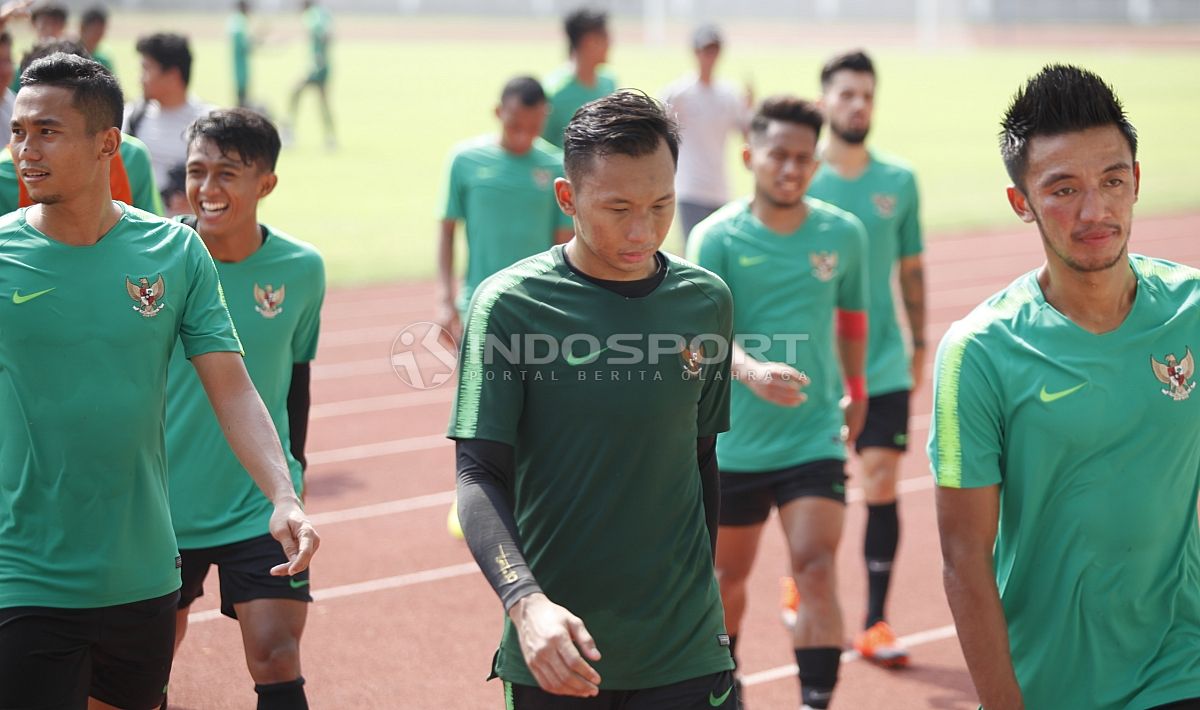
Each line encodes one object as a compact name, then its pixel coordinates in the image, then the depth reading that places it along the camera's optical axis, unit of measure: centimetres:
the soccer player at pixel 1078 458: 587
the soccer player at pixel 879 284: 1272
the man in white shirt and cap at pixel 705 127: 2311
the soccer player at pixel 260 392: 879
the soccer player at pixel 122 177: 885
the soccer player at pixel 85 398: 675
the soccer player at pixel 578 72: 1931
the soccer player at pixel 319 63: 5262
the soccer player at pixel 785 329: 1078
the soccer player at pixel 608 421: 630
